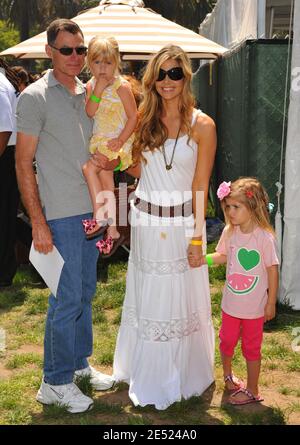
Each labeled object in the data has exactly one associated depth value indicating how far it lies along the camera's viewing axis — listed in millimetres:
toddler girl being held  3902
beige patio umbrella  8172
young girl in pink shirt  4090
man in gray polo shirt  3773
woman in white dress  3869
